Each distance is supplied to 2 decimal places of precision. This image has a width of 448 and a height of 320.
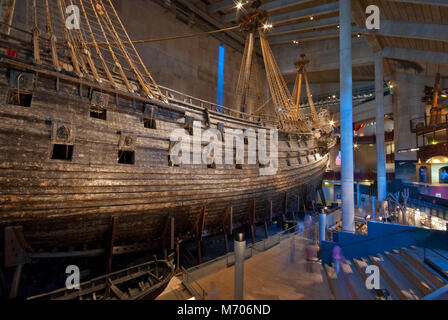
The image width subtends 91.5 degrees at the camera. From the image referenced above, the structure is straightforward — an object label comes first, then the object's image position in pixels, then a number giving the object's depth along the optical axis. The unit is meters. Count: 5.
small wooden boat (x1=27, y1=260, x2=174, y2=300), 4.32
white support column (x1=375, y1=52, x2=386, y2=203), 16.23
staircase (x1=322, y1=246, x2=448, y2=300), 4.13
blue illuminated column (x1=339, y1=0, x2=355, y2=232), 8.59
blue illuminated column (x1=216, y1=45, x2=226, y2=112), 17.88
